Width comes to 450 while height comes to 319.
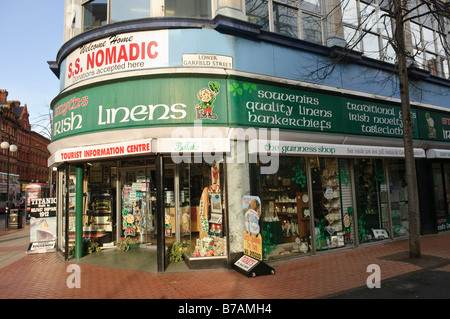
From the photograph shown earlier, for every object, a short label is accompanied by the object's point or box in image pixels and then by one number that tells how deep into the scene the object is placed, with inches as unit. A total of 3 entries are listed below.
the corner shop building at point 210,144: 286.4
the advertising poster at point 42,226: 379.9
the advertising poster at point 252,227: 258.4
